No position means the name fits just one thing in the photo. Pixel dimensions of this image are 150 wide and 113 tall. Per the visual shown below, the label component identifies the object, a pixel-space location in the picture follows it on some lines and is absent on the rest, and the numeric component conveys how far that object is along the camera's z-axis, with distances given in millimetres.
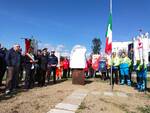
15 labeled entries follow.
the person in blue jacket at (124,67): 6617
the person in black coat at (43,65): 5924
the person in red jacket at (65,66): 8636
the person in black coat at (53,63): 6512
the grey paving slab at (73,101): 3907
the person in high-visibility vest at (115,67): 6820
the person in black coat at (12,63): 4802
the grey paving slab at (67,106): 3544
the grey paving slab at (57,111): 3345
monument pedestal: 6236
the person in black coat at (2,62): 5240
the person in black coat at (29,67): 5420
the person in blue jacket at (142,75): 5759
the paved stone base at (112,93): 4929
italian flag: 5519
